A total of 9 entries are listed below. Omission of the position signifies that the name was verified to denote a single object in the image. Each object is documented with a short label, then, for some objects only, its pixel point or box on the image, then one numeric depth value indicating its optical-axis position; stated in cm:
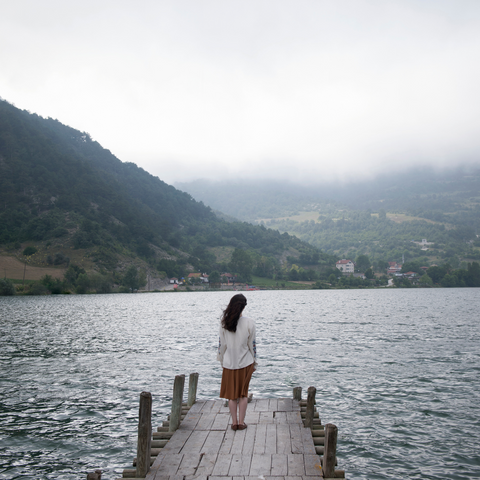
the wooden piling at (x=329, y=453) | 922
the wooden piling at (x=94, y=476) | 848
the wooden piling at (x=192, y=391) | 1592
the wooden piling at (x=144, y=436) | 980
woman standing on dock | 1107
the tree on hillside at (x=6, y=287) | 12825
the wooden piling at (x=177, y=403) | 1277
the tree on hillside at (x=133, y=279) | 18462
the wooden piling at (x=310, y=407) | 1245
